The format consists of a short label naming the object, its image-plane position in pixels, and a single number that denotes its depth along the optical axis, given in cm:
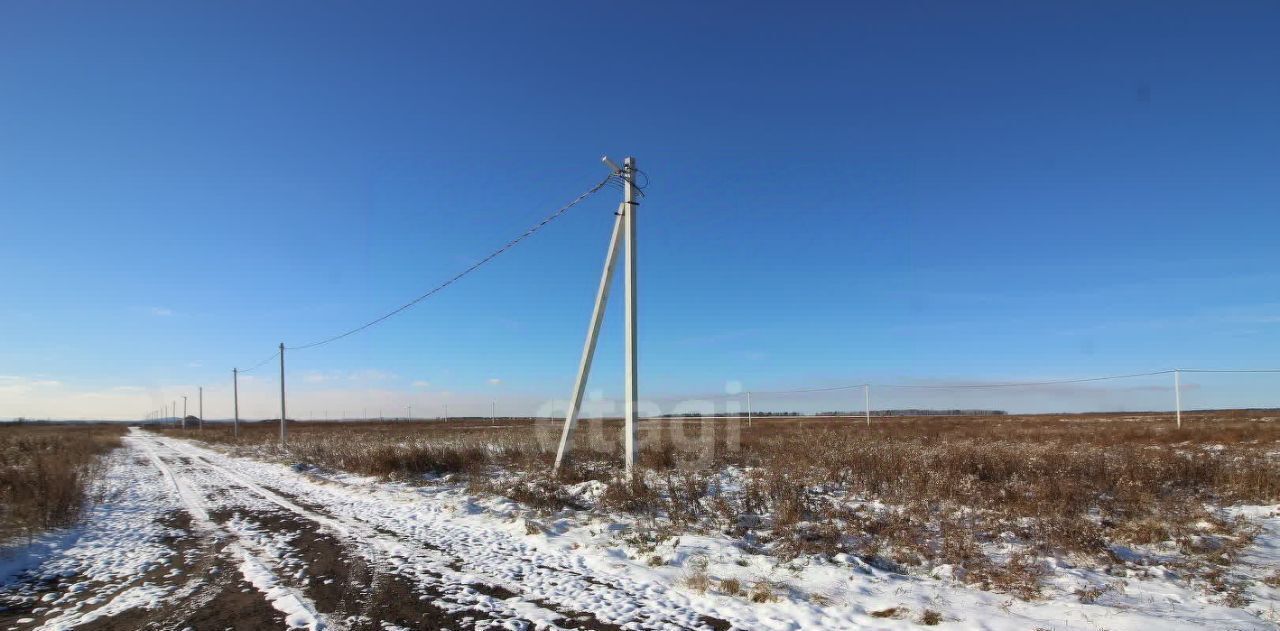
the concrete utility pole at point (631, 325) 1180
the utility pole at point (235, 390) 4952
